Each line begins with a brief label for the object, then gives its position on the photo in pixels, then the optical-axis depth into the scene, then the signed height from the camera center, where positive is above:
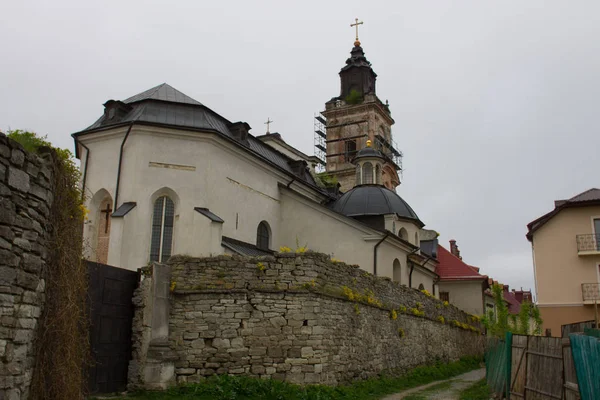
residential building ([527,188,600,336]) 24.86 +3.44
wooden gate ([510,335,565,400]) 9.74 -0.50
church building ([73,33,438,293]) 20.20 +5.28
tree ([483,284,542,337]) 20.86 +0.83
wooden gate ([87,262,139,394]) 11.96 +0.15
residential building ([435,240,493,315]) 36.94 +3.32
